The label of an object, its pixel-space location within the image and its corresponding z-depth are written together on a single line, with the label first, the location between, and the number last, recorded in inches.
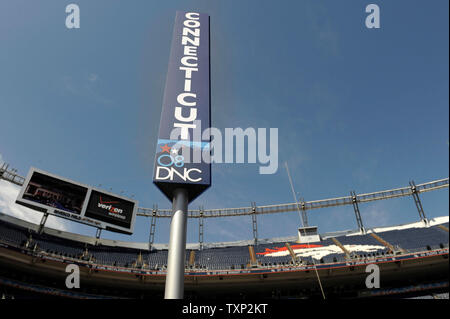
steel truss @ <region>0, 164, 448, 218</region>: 1334.9
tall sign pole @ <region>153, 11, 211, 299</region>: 321.4
